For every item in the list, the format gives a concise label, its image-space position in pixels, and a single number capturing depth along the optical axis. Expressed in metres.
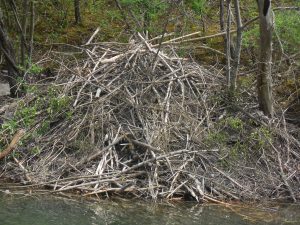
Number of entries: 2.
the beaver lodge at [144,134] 14.92
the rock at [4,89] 21.26
